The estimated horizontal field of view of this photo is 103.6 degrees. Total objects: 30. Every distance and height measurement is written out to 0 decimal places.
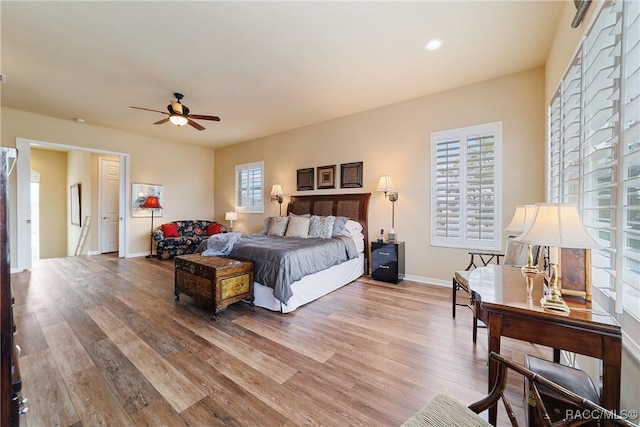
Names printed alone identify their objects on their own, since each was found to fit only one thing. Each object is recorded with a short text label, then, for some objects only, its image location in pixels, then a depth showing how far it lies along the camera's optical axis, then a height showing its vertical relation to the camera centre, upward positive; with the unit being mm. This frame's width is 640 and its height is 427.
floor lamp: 6215 +192
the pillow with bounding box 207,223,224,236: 6988 -477
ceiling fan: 3661 +1445
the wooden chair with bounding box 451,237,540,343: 2486 -486
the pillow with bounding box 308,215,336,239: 4270 -259
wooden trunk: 2848 -819
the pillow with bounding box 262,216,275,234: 4905 -256
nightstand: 4098 -814
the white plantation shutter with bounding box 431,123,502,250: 3582 +376
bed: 3119 -867
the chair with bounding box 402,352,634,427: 823 -780
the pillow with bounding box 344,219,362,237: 4488 -285
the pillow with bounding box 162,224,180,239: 6312 -463
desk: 1052 -543
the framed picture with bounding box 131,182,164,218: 6281 +418
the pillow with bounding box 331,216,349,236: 4420 -247
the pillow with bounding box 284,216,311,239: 4395 -269
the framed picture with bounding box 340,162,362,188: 4871 +736
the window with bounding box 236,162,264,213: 6641 +678
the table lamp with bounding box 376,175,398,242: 4293 +354
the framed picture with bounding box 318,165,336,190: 5242 +747
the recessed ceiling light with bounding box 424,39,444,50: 2762 +1880
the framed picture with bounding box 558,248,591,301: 1326 -327
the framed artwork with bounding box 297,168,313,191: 5566 +733
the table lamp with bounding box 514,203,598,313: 1178 -101
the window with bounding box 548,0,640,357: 1168 +362
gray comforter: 2938 -588
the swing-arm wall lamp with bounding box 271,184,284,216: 5934 +452
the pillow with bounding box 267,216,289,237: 4633 -267
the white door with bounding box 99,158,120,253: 6730 +209
